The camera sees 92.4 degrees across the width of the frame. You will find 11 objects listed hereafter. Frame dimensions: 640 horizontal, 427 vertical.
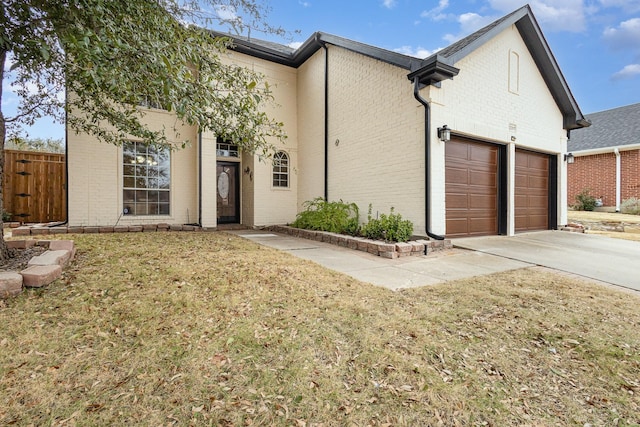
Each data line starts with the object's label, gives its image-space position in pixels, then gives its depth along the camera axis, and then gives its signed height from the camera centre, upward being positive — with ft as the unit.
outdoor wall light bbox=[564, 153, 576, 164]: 28.82 +5.13
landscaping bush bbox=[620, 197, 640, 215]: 41.60 +0.88
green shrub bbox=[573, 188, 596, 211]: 47.80 +1.77
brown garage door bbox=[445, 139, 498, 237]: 21.65 +1.82
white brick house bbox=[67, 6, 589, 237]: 20.81 +5.25
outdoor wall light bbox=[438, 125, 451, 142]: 19.51 +5.04
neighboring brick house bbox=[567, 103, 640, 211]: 45.37 +8.46
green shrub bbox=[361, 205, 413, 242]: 18.92 -1.05
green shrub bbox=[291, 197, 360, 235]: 23.54 -0.46
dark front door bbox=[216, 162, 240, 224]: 32.68 +2.21
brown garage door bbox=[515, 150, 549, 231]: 26.43 +1.91
